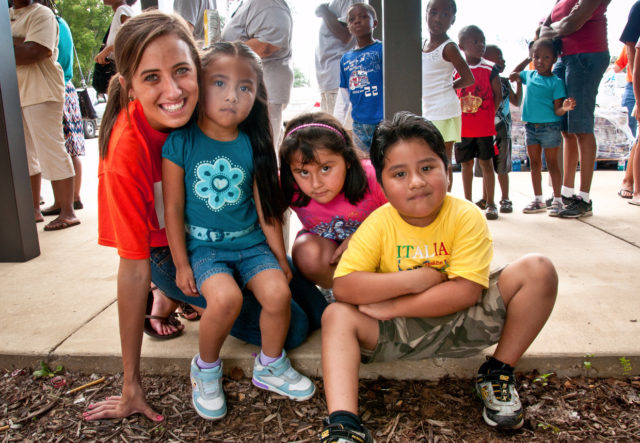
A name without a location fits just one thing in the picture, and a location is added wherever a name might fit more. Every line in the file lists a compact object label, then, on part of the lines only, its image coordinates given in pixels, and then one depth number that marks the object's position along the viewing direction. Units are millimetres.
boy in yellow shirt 1700
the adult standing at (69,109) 4575
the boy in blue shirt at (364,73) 4133
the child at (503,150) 4653
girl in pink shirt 2025
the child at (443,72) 4027
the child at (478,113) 4445
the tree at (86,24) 30875
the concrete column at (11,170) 3307
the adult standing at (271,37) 3605
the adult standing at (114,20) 3686
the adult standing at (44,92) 3971
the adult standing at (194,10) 3957
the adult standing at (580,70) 3939
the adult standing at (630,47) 4242
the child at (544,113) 4254
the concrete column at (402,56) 2787
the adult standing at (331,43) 4785
